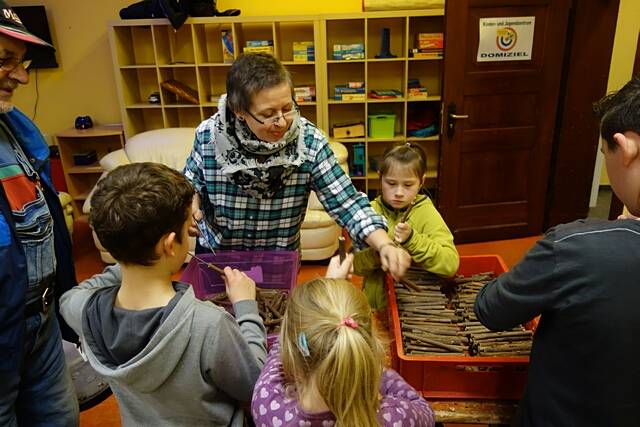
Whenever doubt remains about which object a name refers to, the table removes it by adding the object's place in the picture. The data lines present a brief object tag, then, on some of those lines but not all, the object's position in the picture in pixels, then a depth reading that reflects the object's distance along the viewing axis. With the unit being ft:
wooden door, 12.74
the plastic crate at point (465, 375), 4.31
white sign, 12.71
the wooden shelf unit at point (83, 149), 16.38
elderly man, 4.57
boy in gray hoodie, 3.68
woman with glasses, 5.28
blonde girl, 3.17
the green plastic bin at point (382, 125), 16.42
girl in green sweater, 5.79
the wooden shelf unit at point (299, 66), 15.64
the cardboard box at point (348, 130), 16.62
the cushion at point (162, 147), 14.67
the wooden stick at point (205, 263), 5.19
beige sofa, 13.17
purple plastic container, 5.99
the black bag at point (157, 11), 14.53
